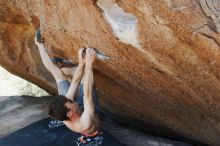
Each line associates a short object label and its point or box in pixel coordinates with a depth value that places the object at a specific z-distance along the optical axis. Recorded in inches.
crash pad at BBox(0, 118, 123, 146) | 172.9
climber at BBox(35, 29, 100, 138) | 148.3
